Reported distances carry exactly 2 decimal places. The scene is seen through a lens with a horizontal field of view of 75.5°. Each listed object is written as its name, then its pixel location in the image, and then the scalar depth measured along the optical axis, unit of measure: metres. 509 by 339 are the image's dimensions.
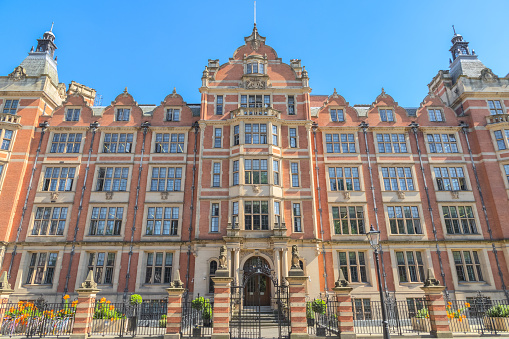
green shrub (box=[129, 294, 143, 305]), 24.11
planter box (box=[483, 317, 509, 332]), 18.44
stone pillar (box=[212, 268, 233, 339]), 15.54
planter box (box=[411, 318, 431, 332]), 18.27
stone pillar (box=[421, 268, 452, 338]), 16.34
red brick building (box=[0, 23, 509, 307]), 26.36
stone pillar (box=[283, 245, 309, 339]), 15.59
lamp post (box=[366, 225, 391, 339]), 13.45
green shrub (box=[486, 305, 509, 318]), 18.86
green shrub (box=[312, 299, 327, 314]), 20.97
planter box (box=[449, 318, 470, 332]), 18.06
